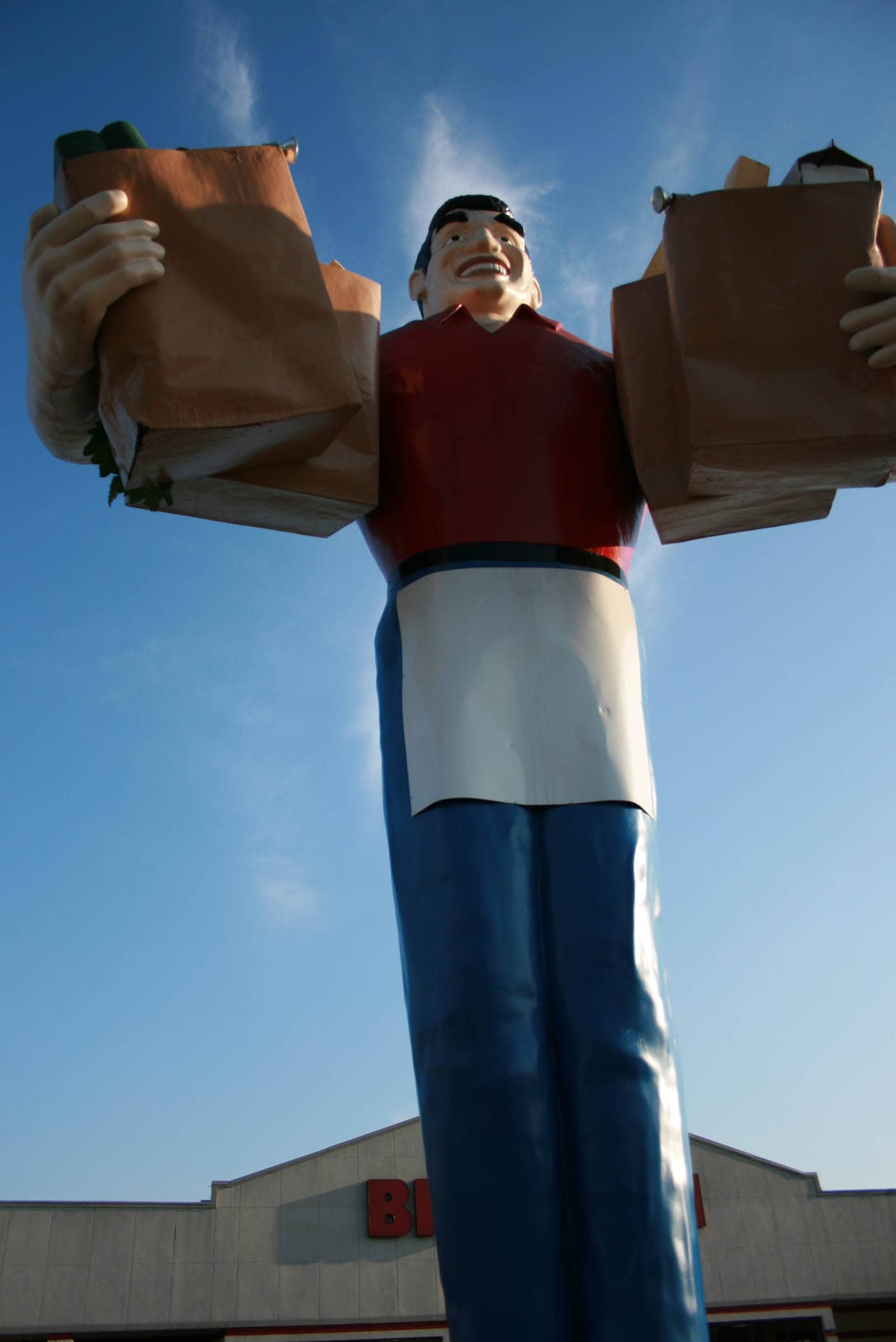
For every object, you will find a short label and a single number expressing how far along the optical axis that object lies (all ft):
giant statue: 9.77
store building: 58.75
